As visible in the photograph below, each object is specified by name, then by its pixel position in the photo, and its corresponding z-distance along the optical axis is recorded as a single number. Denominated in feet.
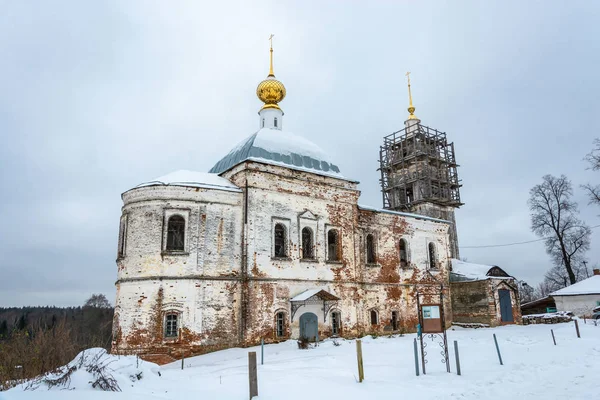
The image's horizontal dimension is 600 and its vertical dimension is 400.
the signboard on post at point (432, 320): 37.65
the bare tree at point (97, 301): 235.11
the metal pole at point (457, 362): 33.83
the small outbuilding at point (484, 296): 78.23
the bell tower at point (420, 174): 117.39
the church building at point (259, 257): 54.70
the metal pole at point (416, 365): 33.58
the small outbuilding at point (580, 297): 89.30
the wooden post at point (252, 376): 26.17
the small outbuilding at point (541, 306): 106.33
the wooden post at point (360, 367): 31.29
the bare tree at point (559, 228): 108.78
